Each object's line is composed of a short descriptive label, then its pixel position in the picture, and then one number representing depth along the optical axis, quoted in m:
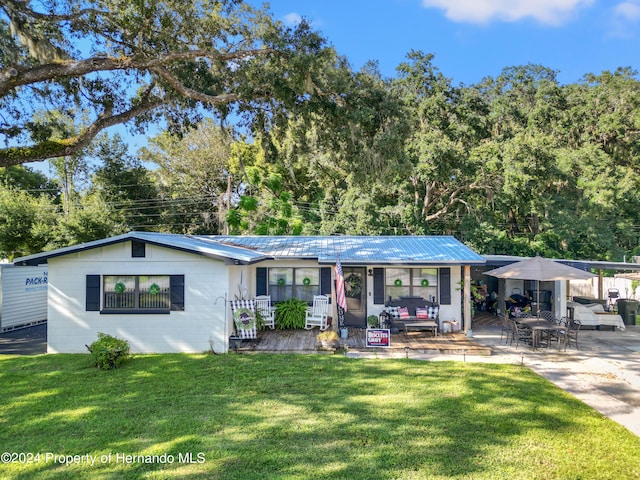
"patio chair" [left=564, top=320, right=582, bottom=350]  10.28
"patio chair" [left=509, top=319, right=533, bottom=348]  10.73
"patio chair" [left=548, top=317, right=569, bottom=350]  10.44
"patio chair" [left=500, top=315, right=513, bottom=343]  11.32
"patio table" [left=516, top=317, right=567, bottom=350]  9.99
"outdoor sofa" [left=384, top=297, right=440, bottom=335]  11.41
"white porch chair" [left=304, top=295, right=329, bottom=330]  12.28
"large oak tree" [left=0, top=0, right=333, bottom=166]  9.71
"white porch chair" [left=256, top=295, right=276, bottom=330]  12.29
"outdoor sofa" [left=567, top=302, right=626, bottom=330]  12.81
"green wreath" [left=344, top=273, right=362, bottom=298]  12.73
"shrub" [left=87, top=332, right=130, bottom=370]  8.47
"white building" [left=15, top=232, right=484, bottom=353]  10.05
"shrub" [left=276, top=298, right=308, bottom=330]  12.45
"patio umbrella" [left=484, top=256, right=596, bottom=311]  10.51
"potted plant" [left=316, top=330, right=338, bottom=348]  10.14
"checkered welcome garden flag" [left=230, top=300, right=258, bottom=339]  10.52
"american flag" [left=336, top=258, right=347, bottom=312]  10.31
